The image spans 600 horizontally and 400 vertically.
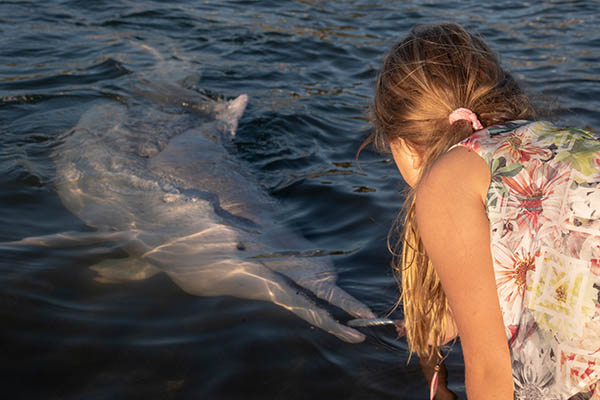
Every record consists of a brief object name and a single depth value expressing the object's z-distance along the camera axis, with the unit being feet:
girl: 4.62
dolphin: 6.56
